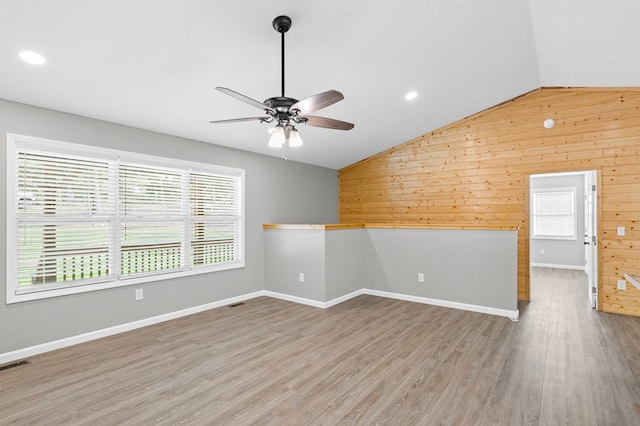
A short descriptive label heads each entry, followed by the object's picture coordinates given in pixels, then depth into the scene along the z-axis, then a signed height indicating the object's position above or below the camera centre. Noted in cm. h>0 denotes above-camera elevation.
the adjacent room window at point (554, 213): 804 +4
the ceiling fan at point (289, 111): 217 +77
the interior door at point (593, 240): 457 -37
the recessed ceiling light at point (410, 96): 429 +159
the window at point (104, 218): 313 -2
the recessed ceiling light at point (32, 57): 249 +124
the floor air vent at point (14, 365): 286 -132
